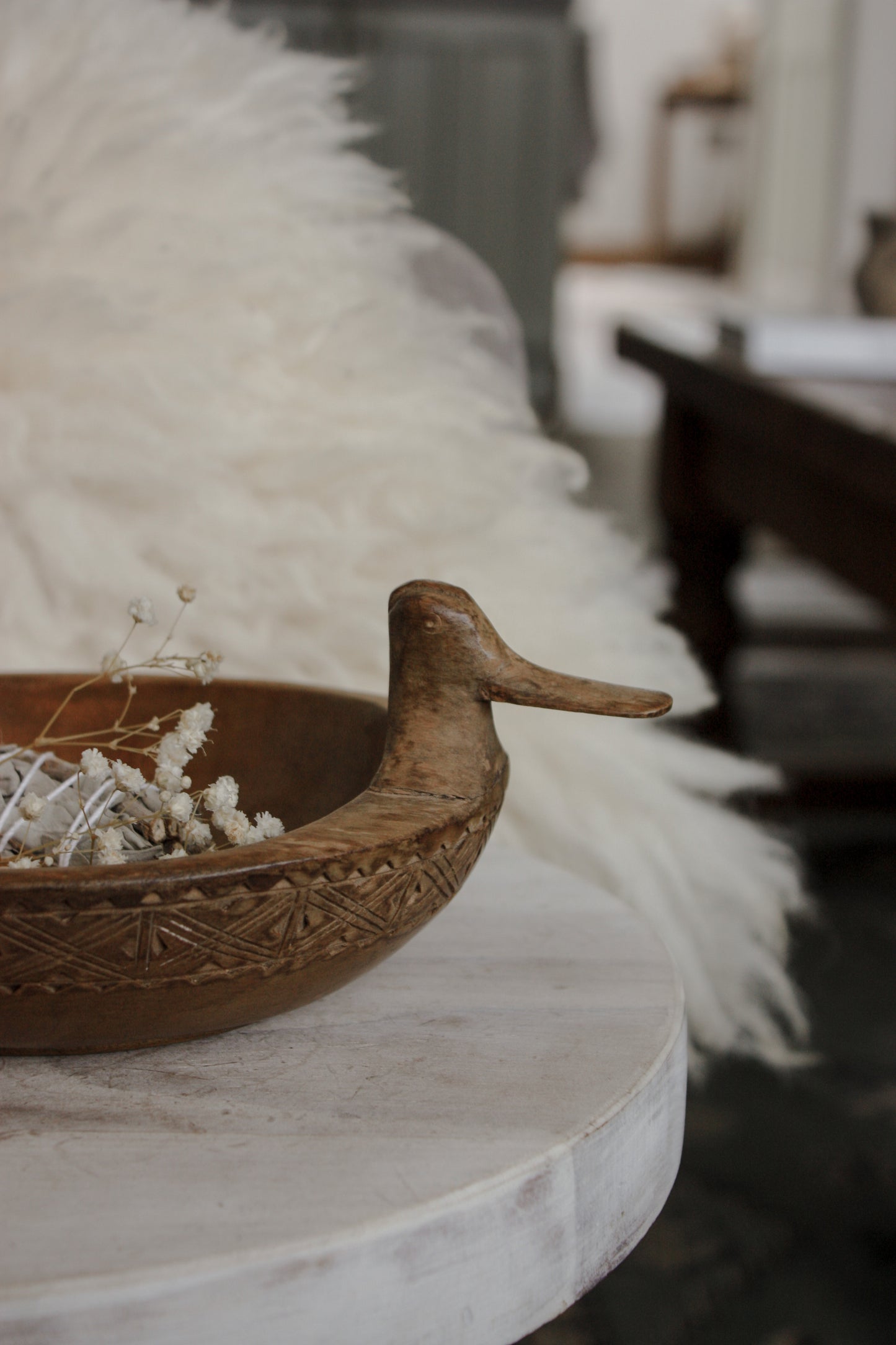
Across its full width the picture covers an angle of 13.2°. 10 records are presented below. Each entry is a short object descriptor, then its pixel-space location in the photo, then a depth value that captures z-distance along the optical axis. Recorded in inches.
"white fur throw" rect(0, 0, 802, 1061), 46.1
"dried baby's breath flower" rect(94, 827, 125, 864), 36.3
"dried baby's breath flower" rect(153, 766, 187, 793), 37.2
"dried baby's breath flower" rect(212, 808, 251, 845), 36.6
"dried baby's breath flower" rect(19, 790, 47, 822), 36.5
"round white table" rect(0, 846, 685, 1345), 33.4
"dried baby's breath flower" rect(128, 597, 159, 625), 37.7
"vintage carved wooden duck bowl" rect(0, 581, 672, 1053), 34.6
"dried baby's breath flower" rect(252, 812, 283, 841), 36.8
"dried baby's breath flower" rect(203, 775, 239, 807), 36.8
